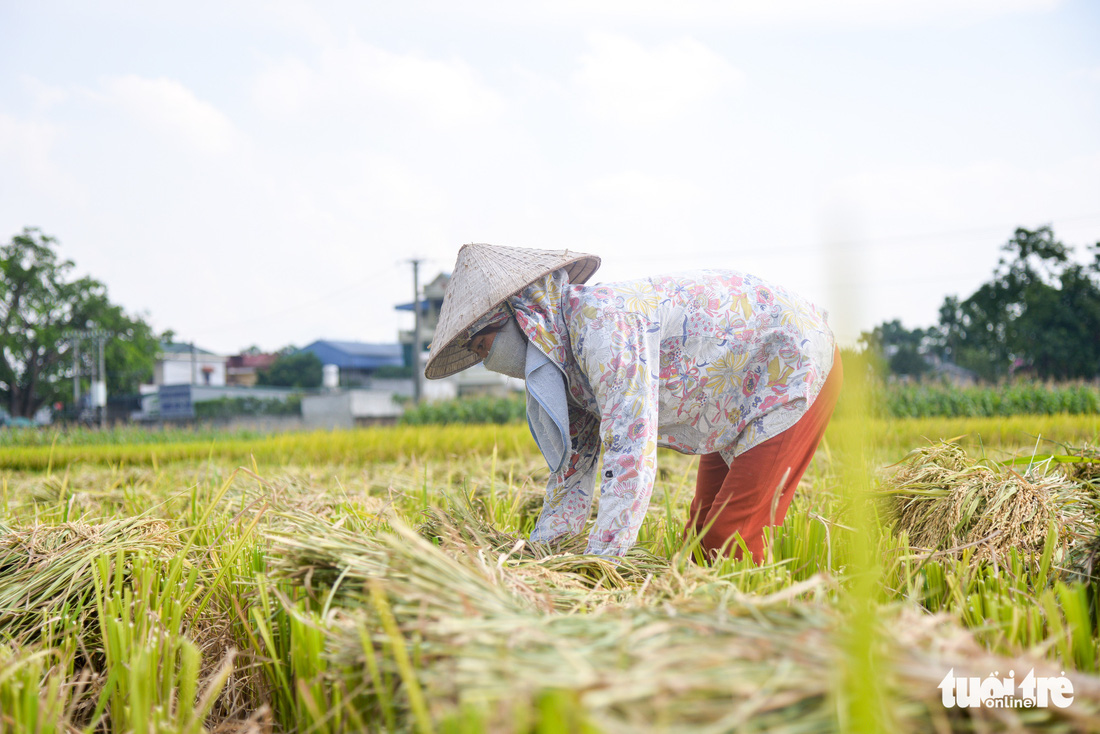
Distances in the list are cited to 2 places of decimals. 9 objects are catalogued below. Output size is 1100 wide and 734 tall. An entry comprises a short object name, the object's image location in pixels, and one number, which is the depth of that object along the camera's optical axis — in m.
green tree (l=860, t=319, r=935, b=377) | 21.64
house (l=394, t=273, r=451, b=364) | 33.84
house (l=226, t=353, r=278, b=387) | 49.19
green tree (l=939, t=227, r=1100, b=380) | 26.42
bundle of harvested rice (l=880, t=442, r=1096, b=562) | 1.82
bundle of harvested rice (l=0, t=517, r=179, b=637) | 1.52
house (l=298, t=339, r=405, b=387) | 44.28
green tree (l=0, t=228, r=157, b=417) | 28.20
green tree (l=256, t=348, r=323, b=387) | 39.66
